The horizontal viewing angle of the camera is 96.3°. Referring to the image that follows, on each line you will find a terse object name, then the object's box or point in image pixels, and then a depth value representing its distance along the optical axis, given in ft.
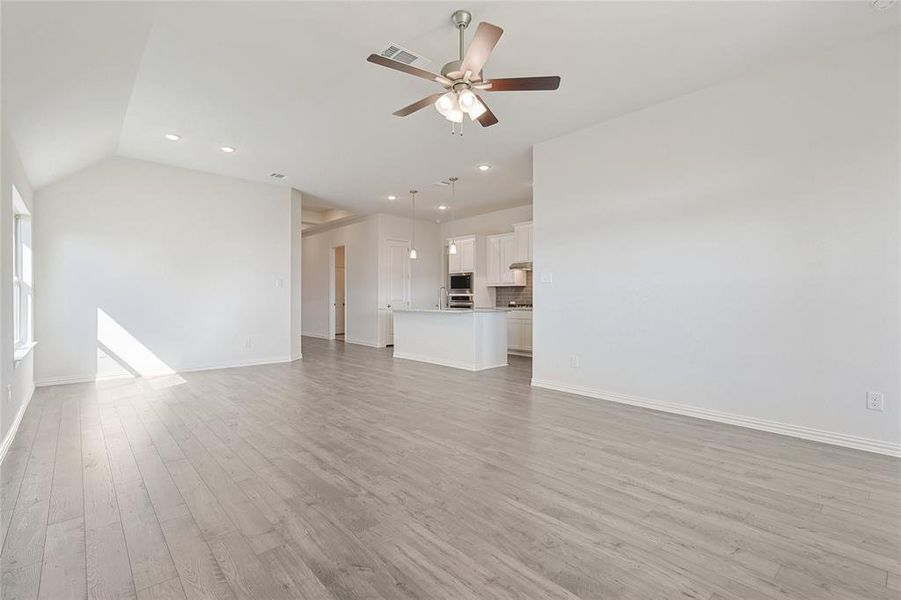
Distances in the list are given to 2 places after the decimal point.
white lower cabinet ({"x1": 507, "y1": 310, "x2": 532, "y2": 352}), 25.03
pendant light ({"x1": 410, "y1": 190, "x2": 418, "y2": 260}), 30.76
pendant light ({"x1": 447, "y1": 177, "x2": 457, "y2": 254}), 21.64
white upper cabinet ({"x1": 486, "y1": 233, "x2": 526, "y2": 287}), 26.61
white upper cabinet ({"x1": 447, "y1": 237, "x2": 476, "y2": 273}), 28.68
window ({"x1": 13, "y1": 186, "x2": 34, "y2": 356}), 13.28
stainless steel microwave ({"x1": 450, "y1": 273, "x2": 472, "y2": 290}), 29.55
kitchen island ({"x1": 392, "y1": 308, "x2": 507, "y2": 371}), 19.89
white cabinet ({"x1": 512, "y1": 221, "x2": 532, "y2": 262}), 25.22
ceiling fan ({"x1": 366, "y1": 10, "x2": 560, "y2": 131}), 8.10
